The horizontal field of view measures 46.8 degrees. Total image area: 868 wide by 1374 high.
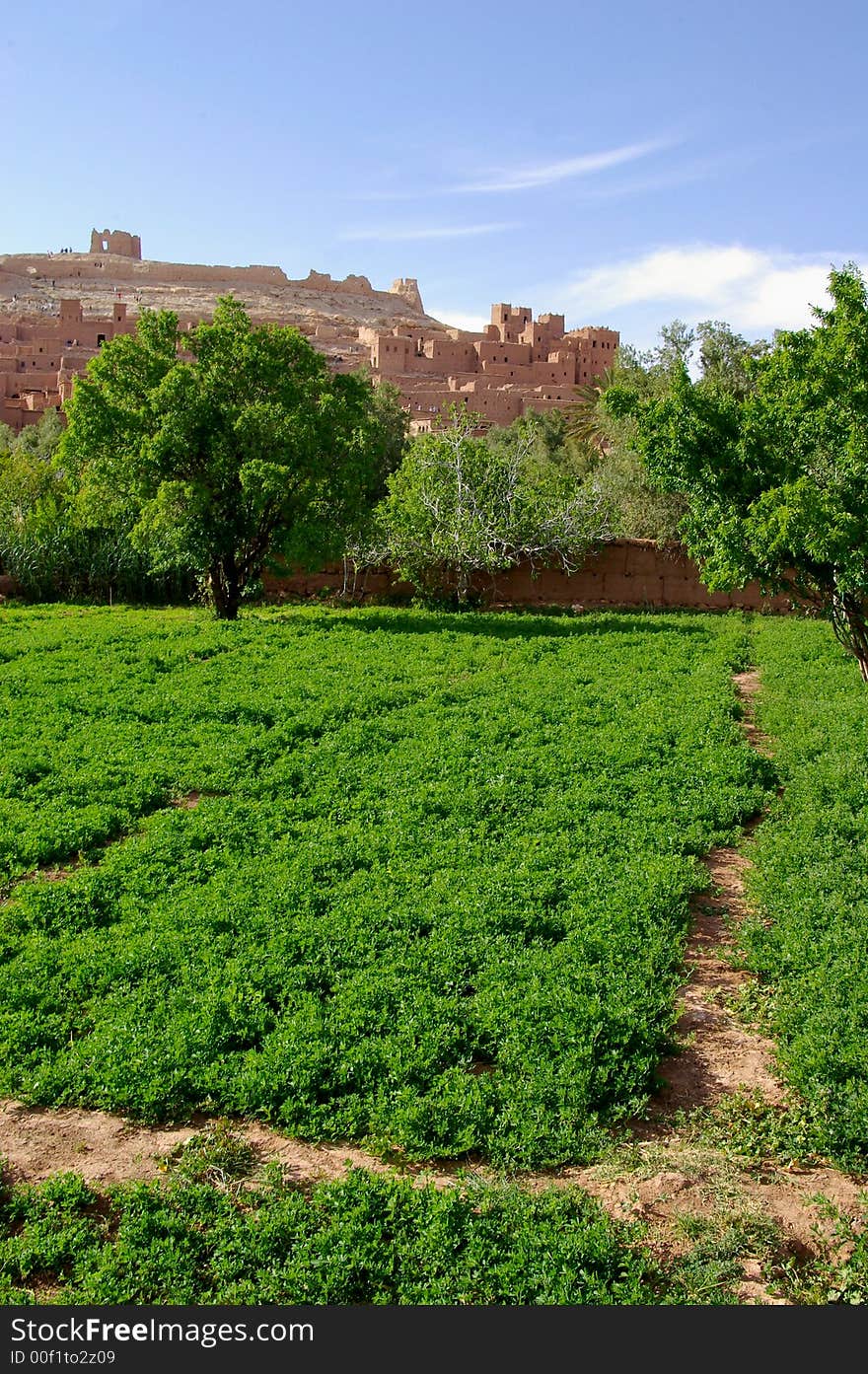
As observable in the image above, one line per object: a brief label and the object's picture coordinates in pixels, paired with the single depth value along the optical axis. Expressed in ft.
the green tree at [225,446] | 66.74
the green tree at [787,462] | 46.34
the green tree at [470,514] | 79.71
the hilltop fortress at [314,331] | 224.94
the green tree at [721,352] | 113.91
